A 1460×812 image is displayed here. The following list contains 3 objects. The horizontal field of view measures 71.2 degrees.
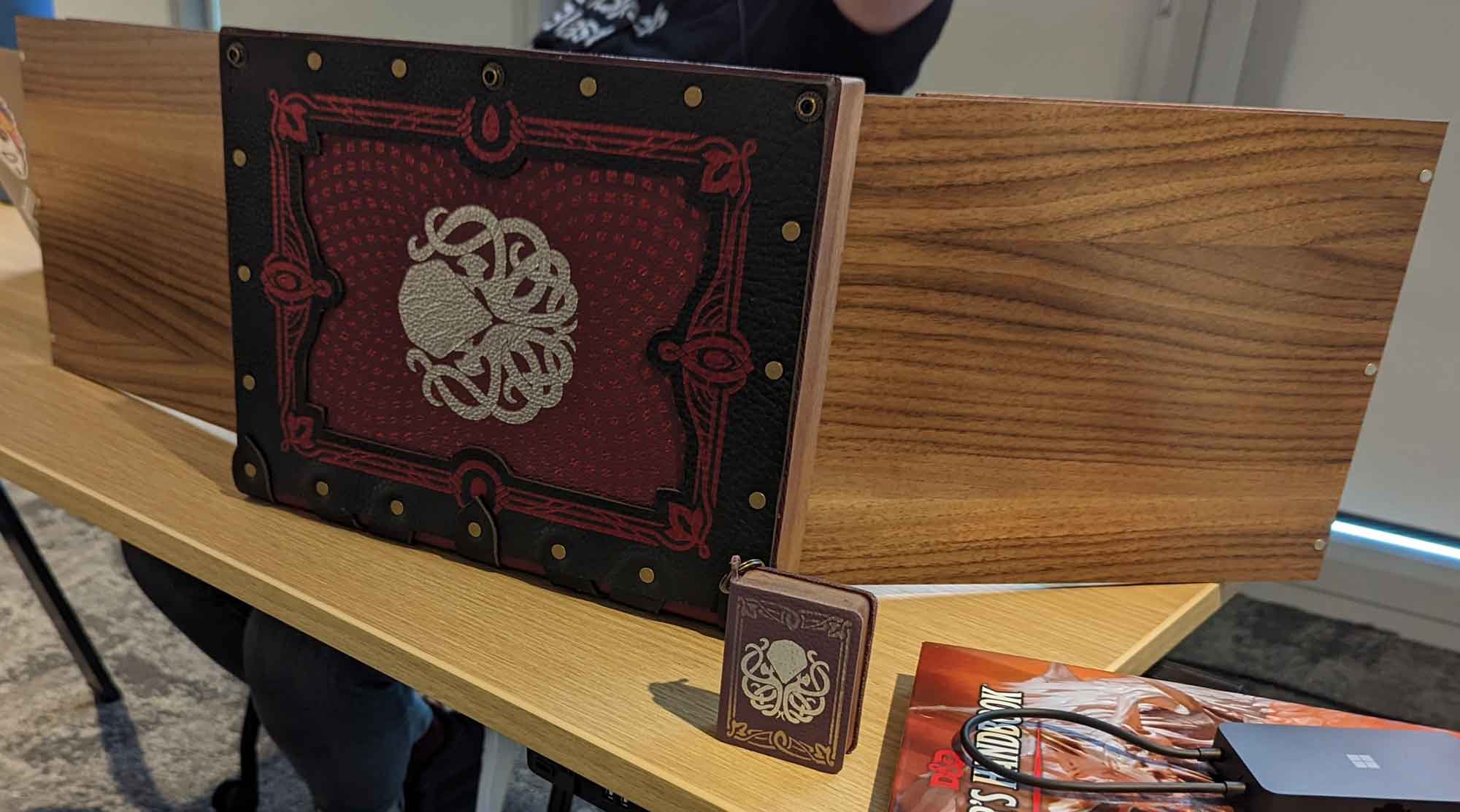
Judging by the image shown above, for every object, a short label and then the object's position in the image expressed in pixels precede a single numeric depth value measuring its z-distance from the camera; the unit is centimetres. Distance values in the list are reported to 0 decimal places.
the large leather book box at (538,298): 53
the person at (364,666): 89
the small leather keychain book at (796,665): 47
